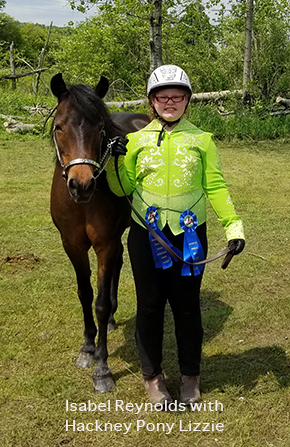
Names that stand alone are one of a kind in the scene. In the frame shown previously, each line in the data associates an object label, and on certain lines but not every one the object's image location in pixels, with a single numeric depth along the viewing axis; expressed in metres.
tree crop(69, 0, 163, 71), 11.04
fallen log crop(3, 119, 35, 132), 13.03
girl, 2.56
